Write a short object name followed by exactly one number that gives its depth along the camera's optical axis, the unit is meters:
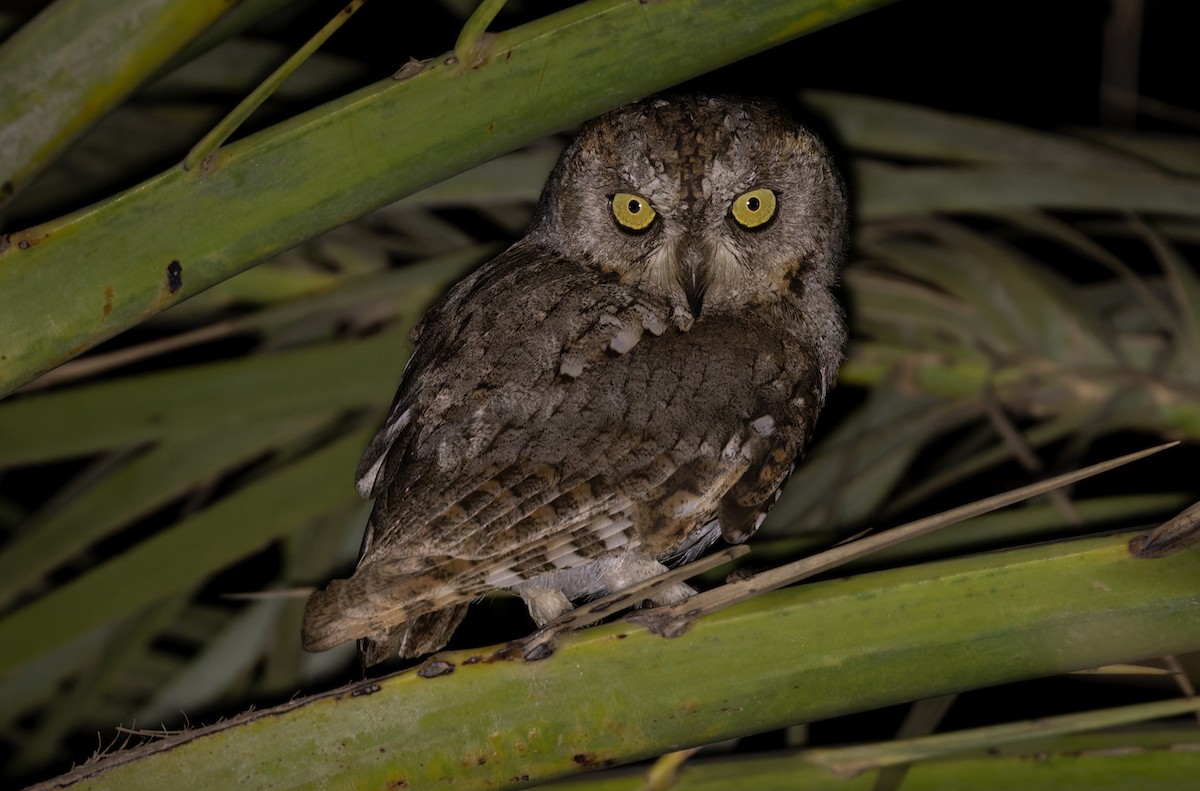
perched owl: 4.73
